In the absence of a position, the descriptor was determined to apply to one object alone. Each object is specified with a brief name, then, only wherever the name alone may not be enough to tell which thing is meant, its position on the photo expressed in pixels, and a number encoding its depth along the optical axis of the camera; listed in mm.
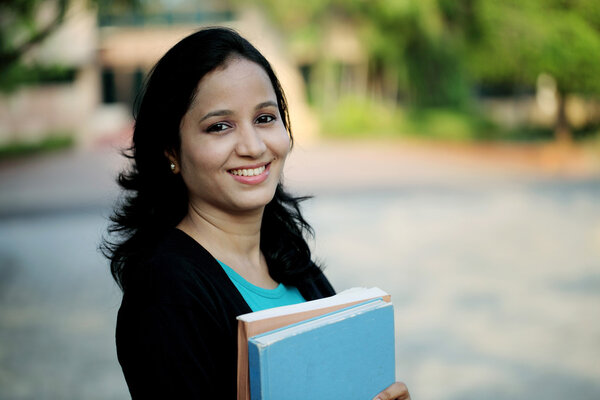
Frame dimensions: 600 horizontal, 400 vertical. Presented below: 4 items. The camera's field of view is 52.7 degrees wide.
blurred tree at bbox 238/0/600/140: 15656
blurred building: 21625
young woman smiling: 1165
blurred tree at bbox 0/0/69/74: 5707
